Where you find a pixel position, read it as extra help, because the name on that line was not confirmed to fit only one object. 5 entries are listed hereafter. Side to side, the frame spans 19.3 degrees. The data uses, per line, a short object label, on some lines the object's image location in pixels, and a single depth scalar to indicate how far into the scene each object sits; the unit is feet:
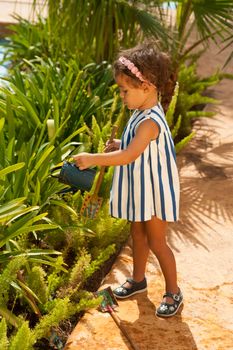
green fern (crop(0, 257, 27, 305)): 8.46
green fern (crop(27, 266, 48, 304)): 9.80
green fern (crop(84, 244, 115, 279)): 10.29
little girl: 9.37
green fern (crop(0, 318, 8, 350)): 7.75
